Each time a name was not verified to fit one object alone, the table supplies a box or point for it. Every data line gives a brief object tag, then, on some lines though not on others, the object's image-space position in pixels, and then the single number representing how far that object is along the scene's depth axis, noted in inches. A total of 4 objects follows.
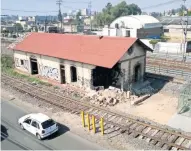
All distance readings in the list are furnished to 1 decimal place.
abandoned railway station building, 1000.1
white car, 668.7
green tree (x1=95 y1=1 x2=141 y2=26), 4781.0
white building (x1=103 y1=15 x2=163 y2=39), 2642.7
